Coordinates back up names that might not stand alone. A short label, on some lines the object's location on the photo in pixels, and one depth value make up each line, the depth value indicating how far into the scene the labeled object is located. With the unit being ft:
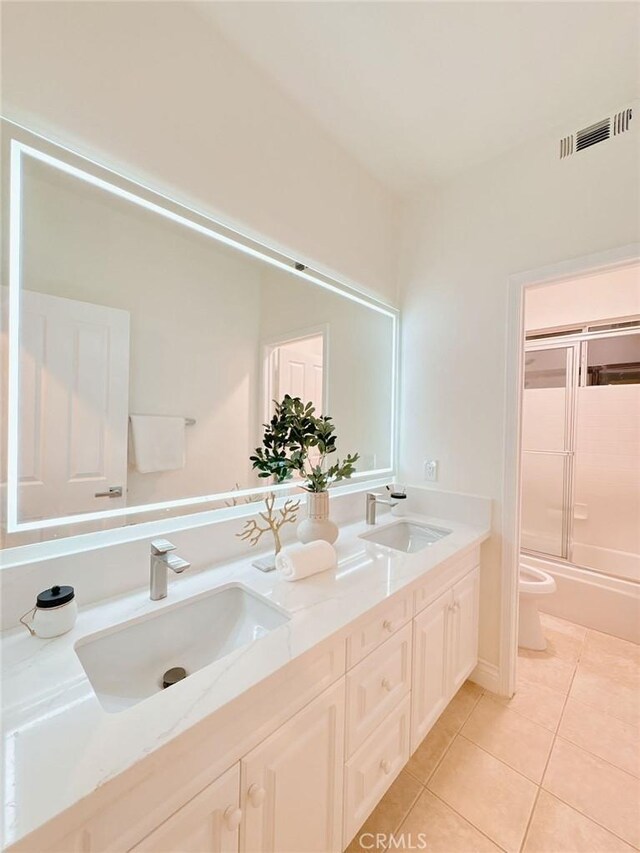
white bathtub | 6.93
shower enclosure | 8.87
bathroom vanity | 1.71
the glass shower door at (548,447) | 9.59
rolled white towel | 3.61
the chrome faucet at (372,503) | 5.74
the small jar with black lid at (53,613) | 2.60
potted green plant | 4.43
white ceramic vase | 4.41
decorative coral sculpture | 4.07
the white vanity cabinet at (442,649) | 4.09
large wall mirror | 3.03
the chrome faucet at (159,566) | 3.10
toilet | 6.57
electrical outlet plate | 6.34
